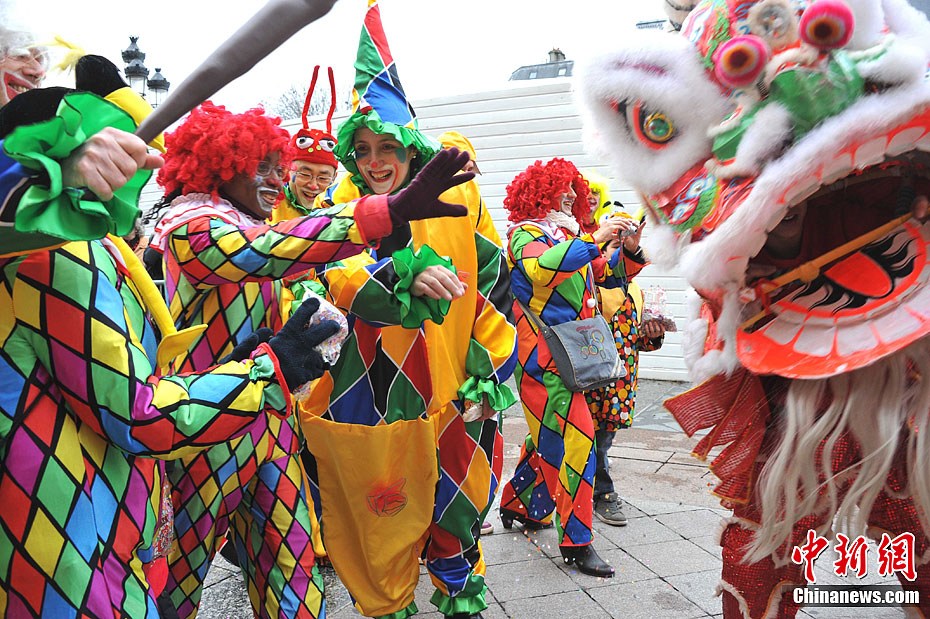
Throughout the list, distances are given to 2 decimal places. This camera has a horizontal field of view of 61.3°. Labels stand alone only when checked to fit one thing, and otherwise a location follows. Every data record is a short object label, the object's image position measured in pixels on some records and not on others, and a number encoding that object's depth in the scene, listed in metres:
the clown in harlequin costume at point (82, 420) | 1.50
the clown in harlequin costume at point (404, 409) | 2.92
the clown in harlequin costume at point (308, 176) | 4.80
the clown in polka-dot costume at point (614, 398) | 4.50
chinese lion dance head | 1.76
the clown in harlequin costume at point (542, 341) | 3.85
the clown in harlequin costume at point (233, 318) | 2.35
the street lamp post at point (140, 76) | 8.80
